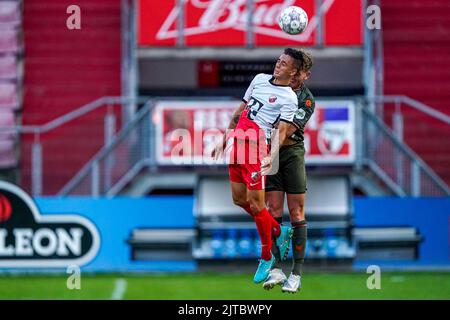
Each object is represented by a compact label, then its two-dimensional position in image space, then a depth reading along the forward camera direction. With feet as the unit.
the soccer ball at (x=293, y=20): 35.32
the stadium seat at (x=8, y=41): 72.79
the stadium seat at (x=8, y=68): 73.10
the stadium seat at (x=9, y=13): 73.00
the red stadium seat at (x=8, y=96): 73.10
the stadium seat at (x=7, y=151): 70.44
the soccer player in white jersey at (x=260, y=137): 36.14
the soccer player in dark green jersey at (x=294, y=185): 36.68
